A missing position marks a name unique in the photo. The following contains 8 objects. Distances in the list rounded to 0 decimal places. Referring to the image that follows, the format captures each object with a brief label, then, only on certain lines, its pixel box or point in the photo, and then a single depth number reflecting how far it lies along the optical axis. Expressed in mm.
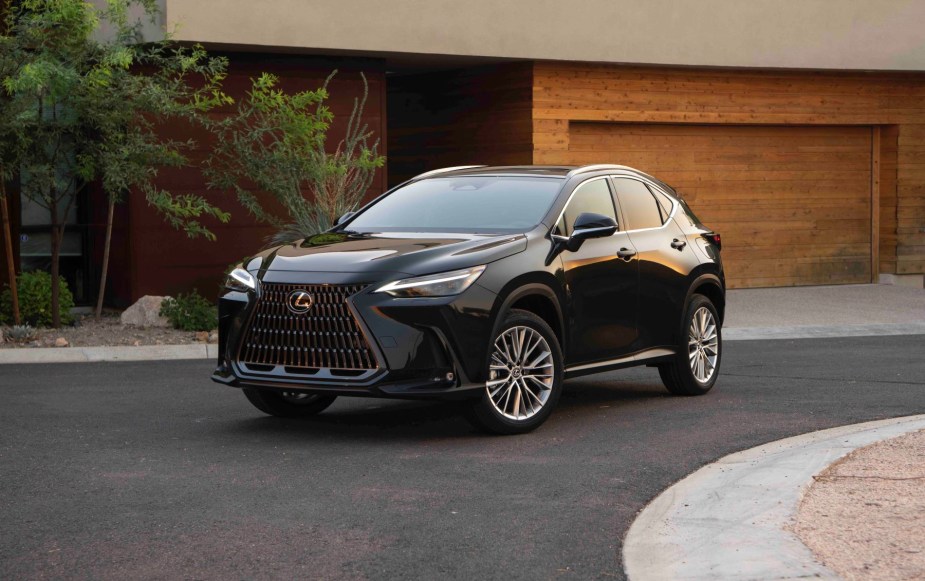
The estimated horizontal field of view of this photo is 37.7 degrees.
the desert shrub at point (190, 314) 15617
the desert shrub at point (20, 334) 14492
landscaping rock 16172
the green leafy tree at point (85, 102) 14656
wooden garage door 21391
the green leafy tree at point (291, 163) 16516
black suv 8227
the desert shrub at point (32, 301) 15883
